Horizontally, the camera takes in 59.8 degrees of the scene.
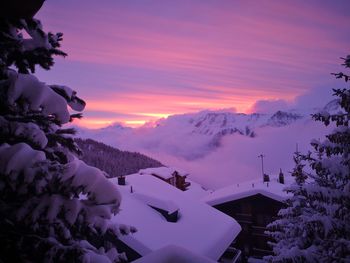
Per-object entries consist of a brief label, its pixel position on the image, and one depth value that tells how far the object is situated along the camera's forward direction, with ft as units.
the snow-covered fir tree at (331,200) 27.04
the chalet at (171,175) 127.44
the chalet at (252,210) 86.53
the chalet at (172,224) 51.98
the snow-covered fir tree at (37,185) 9.62
